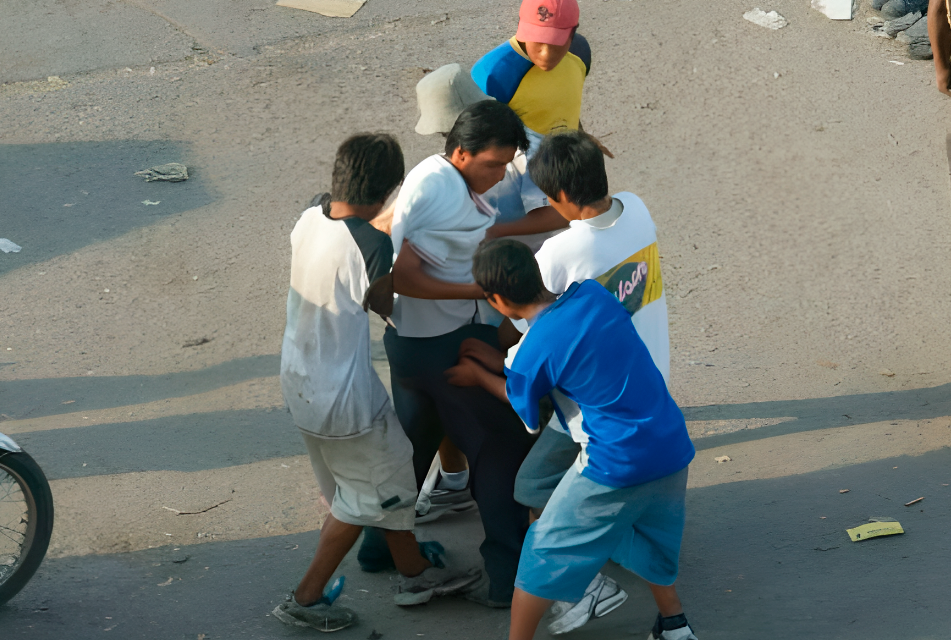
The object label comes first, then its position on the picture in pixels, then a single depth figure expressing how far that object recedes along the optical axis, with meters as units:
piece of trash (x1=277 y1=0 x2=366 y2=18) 18.47
